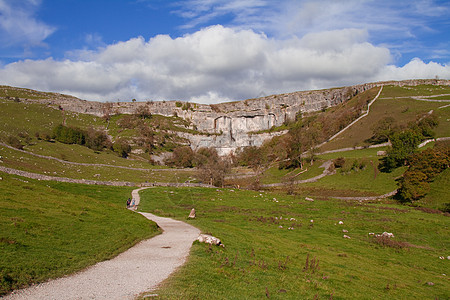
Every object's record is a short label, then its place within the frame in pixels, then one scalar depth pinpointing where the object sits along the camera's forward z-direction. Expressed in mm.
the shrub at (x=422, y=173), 41669
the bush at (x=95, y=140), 92875
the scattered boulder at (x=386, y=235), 23578
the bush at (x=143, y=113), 162825
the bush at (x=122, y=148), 101312
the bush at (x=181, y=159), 107562
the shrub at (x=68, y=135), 87562
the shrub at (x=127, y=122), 139875
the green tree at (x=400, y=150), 55219
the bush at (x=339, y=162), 67812
